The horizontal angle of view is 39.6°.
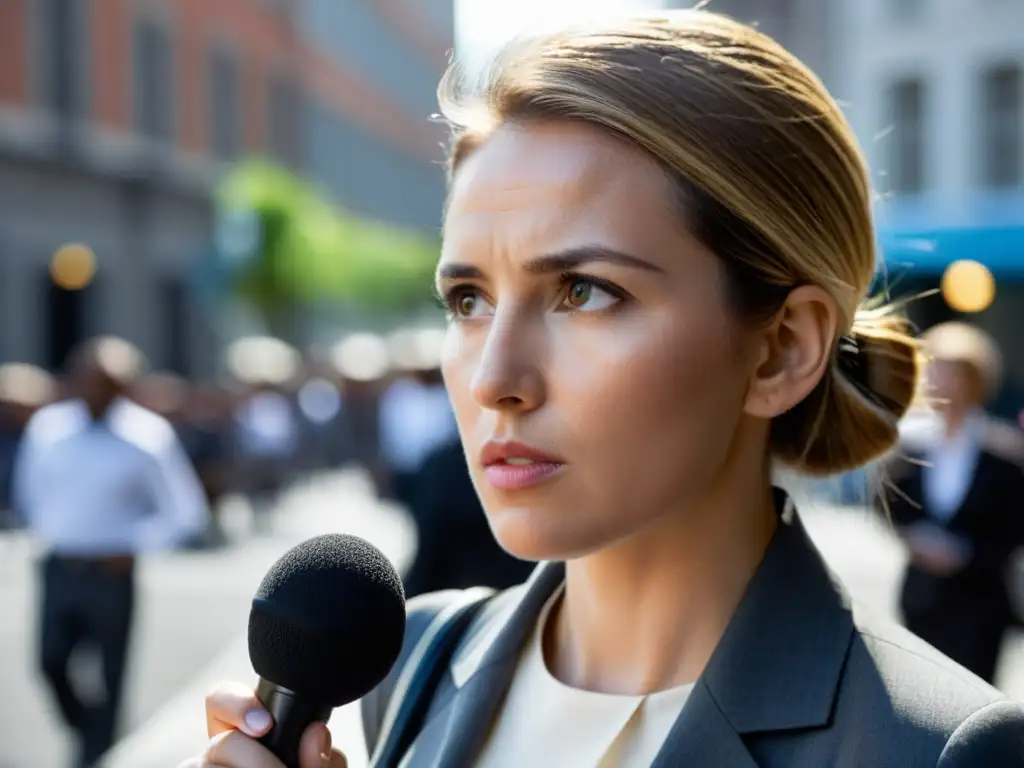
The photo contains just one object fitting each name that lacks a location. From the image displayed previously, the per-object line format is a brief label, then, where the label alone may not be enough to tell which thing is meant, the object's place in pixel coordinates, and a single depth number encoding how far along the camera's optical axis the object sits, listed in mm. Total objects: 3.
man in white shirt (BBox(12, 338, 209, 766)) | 6969
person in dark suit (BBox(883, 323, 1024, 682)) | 5445
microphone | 1531
